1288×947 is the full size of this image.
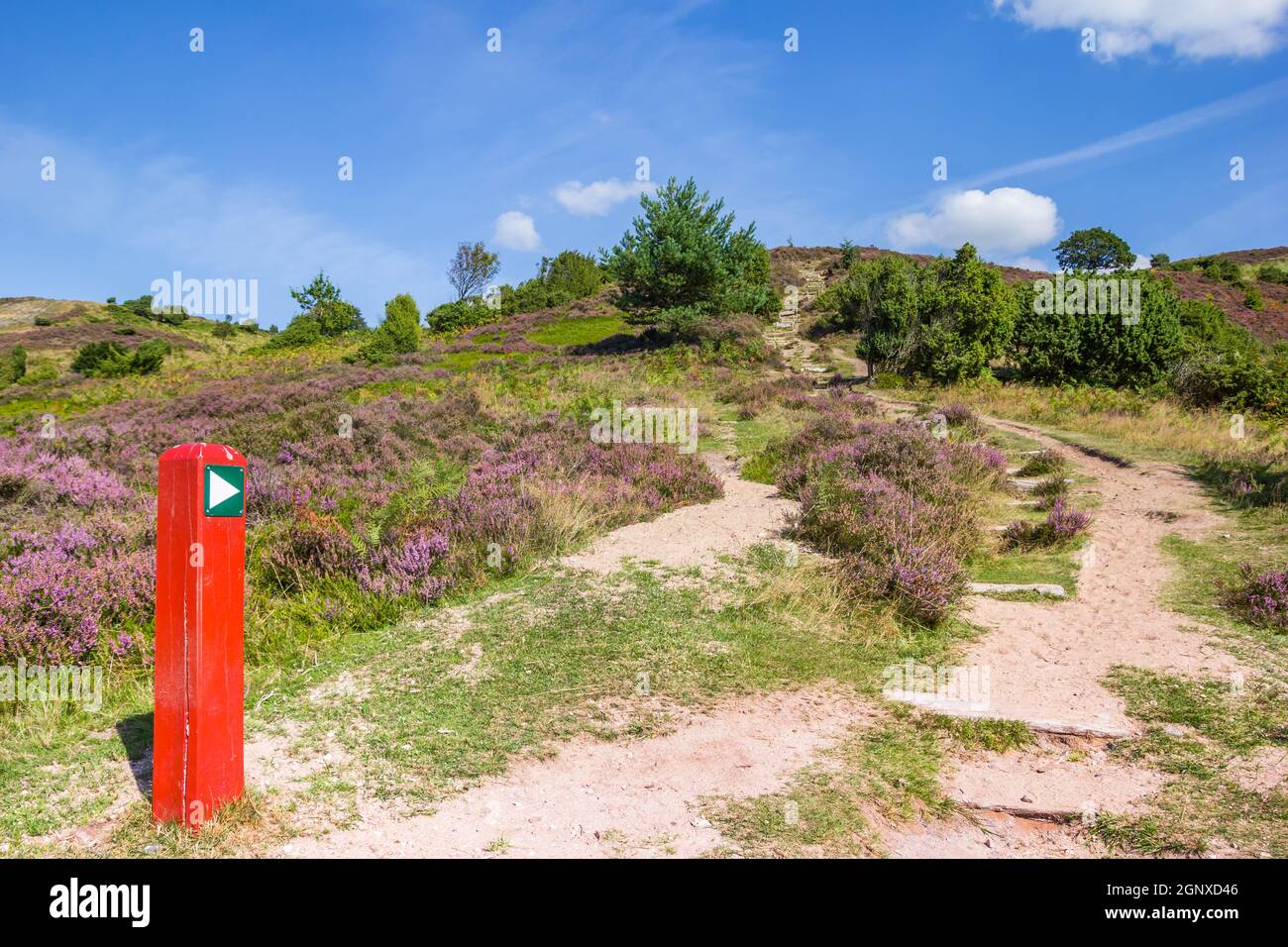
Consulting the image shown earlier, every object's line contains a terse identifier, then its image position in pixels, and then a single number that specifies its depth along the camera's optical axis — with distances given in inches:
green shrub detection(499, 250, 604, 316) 1893.5
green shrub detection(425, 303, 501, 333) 1705.2
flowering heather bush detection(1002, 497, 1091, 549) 347.6
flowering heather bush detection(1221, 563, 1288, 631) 246.3
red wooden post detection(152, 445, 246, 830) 120.5
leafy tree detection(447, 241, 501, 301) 2512.3
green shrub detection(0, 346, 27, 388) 1178.6
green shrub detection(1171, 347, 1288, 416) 655.1
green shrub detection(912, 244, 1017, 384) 819.4
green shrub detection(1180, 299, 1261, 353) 853.8
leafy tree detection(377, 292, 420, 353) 1246.3
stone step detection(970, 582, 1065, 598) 289.3
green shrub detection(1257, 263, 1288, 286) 1780.0
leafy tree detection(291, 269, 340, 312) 1809.8
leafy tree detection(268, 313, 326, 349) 1556.3
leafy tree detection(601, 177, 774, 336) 1165.7
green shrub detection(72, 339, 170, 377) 1175.0
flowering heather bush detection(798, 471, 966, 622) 259.8
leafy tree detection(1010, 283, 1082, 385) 818.8
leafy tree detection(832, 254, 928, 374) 847.7
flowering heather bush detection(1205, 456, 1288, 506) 371.9
